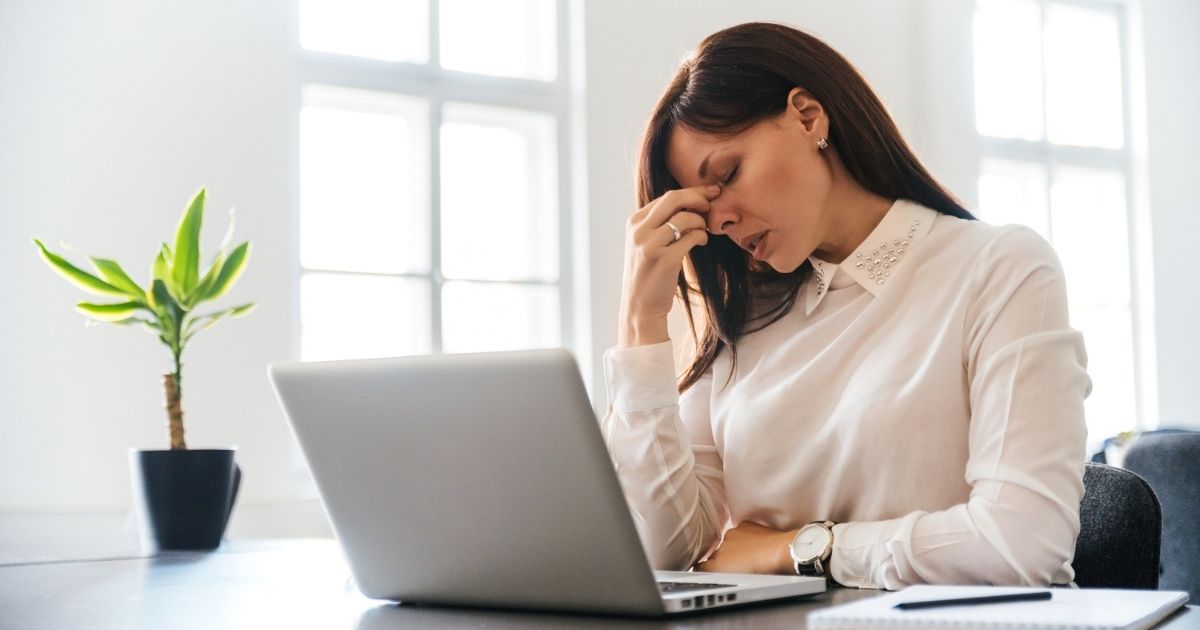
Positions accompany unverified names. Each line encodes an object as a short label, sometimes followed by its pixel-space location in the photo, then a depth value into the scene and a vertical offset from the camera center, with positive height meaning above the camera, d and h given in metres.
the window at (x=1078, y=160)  5.58 +0.74
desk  0.96 -0.25
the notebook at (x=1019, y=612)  0.76 -0.19
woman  1.31 -0.04
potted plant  2.00 -0.11
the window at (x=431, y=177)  4.08 +0.55
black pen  0.82 -0.19
